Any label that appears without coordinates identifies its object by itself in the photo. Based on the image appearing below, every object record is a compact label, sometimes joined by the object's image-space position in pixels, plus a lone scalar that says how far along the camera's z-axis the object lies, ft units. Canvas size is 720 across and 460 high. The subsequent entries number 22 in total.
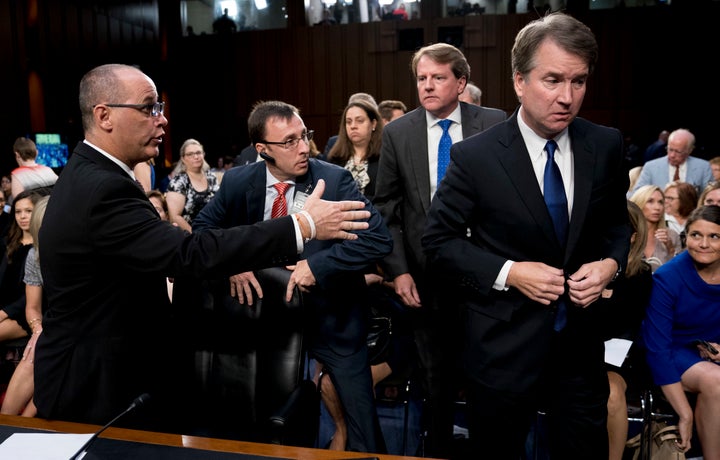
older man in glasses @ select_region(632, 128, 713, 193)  17.35
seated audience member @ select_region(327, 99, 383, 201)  13.24
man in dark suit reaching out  5.13
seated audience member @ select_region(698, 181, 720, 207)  11.38
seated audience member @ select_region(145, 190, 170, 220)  13.20
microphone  4.16
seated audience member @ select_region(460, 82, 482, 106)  12.55
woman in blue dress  7.91
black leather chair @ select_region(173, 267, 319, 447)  6.40
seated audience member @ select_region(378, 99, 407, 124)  17.13
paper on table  4.21
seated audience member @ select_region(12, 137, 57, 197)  15.85
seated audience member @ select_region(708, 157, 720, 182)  16.96
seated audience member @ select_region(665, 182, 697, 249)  13.37
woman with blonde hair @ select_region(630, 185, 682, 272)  11.66
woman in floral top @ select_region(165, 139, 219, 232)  16.87
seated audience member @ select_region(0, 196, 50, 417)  8.96
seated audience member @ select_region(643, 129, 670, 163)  28.55
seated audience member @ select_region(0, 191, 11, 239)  14.79
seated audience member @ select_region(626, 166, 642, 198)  17.08
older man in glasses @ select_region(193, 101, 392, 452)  7.36
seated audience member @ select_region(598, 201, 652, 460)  8.14
